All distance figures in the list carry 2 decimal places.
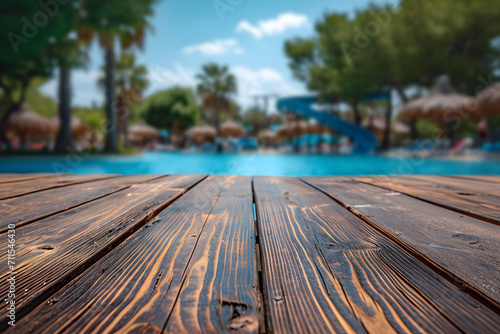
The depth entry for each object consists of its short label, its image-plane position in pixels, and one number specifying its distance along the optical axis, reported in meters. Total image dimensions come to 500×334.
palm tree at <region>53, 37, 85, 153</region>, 10.83
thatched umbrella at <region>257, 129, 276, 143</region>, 25.38
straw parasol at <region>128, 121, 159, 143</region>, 25.44
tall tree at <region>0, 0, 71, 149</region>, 8.41
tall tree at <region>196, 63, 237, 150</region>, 28.25
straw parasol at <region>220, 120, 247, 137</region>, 24.91
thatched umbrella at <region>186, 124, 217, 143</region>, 24.70
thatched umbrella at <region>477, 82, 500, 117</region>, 10.27
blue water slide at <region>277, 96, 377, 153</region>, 16.69
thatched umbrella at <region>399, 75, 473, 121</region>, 11.80
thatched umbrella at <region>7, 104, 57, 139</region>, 13.30
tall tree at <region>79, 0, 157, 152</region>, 10.27
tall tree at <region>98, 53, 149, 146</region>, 23.27
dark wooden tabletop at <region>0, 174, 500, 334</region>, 0.45
